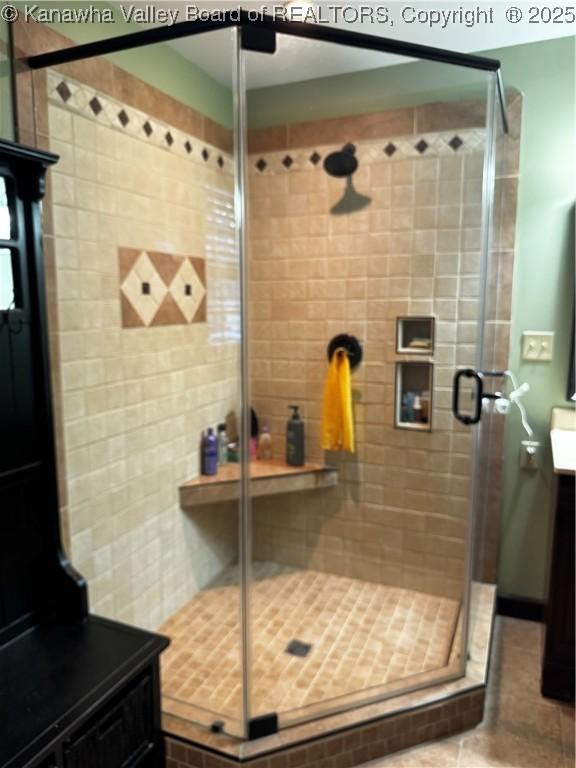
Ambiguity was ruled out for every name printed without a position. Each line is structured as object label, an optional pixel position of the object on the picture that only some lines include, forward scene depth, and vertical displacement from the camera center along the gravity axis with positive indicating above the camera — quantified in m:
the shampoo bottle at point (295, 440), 2.58 -0.59
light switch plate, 2.20 -0.12
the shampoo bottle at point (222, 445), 2.47 -0.59
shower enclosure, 1.79 -0.14
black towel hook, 2.49 -0.14
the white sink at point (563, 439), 1.77 -0.46
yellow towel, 2.49 -0.42
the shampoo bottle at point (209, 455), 2.42 -0.62
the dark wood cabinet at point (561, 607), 1.80 -1.00
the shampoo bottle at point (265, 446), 2.60 -0.63
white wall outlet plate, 2.26 -0.58
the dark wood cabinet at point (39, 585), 1.24 -0.75
